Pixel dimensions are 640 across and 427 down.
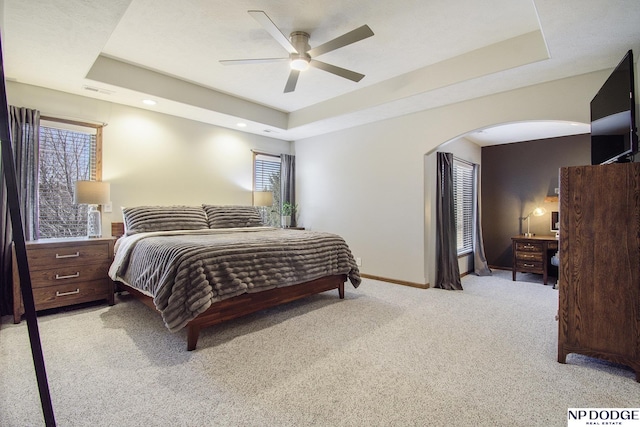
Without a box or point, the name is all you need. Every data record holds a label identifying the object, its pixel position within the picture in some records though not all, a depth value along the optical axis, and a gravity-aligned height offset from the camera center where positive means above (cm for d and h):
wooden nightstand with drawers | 289 -56
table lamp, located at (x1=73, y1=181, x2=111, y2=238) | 331 +20
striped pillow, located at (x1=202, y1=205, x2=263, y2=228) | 420 +1
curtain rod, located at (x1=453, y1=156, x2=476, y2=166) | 504 +96
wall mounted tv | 205 +72
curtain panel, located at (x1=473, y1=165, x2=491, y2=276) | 528 -54
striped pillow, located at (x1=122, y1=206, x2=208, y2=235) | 353 -3
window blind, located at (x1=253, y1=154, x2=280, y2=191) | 538 +80
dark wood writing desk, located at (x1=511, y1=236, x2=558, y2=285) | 464 -56
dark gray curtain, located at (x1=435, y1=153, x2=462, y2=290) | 426 -23
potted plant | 551 +5
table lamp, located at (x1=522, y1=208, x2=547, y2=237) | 532 +7
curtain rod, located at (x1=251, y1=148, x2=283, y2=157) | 531 +114
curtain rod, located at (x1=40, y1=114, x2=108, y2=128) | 339 +110
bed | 232 -43
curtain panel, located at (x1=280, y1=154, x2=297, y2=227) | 571 +69
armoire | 198 -31
